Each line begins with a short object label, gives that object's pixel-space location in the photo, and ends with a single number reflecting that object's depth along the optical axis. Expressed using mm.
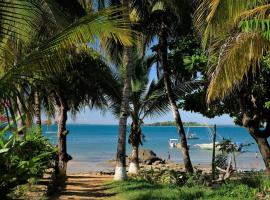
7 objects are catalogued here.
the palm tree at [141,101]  20266
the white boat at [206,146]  60994
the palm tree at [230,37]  9336
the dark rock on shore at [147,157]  33938
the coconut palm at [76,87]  16734
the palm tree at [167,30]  17281
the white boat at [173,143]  64256
